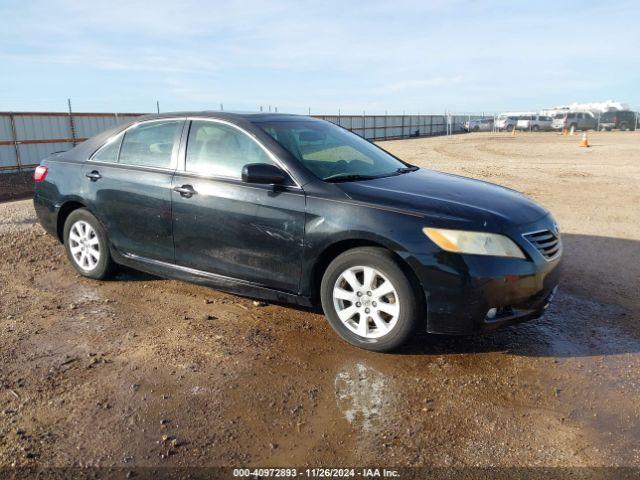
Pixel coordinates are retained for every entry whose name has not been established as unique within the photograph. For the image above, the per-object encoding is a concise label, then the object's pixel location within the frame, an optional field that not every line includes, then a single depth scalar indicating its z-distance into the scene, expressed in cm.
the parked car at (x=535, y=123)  5359
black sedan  352
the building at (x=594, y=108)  5485
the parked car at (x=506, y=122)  5778
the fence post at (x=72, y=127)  1788
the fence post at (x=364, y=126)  3912
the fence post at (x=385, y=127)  4365
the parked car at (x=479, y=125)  6154
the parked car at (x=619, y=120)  4884
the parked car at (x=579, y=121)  4962
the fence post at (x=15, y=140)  1576
